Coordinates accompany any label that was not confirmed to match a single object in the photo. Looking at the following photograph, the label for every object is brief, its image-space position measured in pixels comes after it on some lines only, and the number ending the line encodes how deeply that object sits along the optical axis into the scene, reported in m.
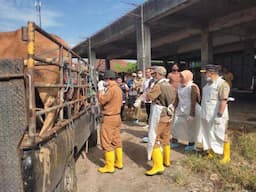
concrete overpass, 7.21
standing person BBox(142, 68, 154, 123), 4.89
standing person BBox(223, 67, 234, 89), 7.64
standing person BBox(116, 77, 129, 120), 6.66
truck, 1.34
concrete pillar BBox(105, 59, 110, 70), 17.98
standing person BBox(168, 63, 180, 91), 4.42
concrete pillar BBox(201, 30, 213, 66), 9.13
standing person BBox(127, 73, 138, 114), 6.61
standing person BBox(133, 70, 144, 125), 6.33
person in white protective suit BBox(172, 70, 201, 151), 3.78
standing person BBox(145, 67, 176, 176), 3.01
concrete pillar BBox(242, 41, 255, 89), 10.80
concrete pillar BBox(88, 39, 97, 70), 13.21
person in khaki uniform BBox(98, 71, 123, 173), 3.11
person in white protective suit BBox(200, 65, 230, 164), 3.22
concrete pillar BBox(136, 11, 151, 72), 7.95
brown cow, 2.19
